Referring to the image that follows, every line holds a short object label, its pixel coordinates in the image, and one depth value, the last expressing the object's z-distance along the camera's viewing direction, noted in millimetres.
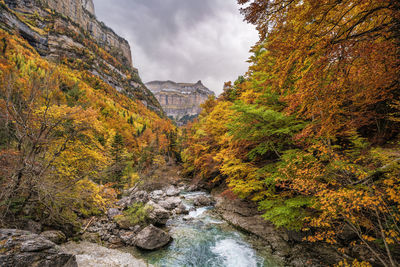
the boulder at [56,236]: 6713
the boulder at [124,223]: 9442
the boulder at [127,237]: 8096
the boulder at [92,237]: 7992
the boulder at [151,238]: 7734
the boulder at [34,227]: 6443
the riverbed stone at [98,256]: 5909
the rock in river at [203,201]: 14930
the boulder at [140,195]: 14578
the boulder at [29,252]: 3877
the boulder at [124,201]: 11948
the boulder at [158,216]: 10062
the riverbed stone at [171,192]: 18908
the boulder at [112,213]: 10657
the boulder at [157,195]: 17284
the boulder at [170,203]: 13950
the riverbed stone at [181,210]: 12977
